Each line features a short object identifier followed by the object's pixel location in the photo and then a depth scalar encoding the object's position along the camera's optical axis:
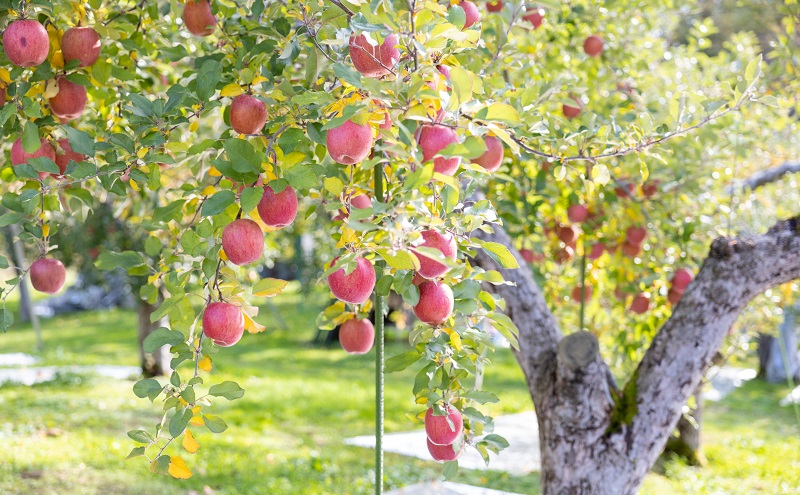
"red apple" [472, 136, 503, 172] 1.67
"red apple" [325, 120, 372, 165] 1.34
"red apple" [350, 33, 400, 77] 1.34
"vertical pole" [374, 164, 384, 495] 1.72
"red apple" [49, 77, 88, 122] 1.89
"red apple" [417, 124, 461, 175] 1.27
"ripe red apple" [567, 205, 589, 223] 3.32
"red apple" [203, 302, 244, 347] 1.57
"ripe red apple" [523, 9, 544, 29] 2.64
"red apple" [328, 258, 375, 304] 1.43
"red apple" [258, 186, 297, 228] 1.53
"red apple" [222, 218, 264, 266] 1.52
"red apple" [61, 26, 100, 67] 1.85
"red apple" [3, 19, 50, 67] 1.66
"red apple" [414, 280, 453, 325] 1.50
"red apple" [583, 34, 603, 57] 3.36
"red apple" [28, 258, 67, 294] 1.99
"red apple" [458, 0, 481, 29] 1.82
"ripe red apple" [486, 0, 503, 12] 2.82
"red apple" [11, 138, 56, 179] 1.82
